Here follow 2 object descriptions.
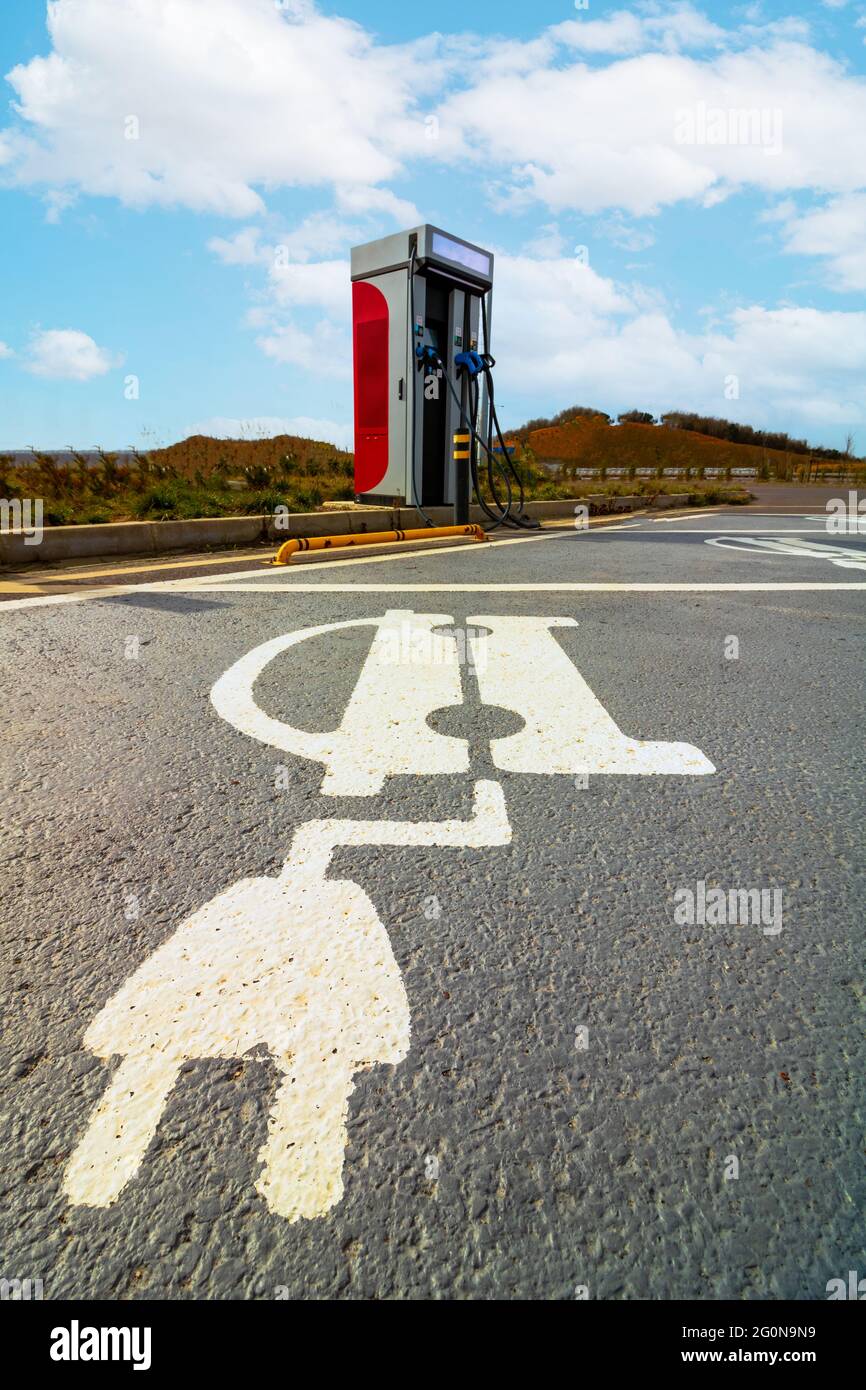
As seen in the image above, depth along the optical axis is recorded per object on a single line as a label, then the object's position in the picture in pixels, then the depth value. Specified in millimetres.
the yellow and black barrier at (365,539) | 6660
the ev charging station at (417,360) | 9523
